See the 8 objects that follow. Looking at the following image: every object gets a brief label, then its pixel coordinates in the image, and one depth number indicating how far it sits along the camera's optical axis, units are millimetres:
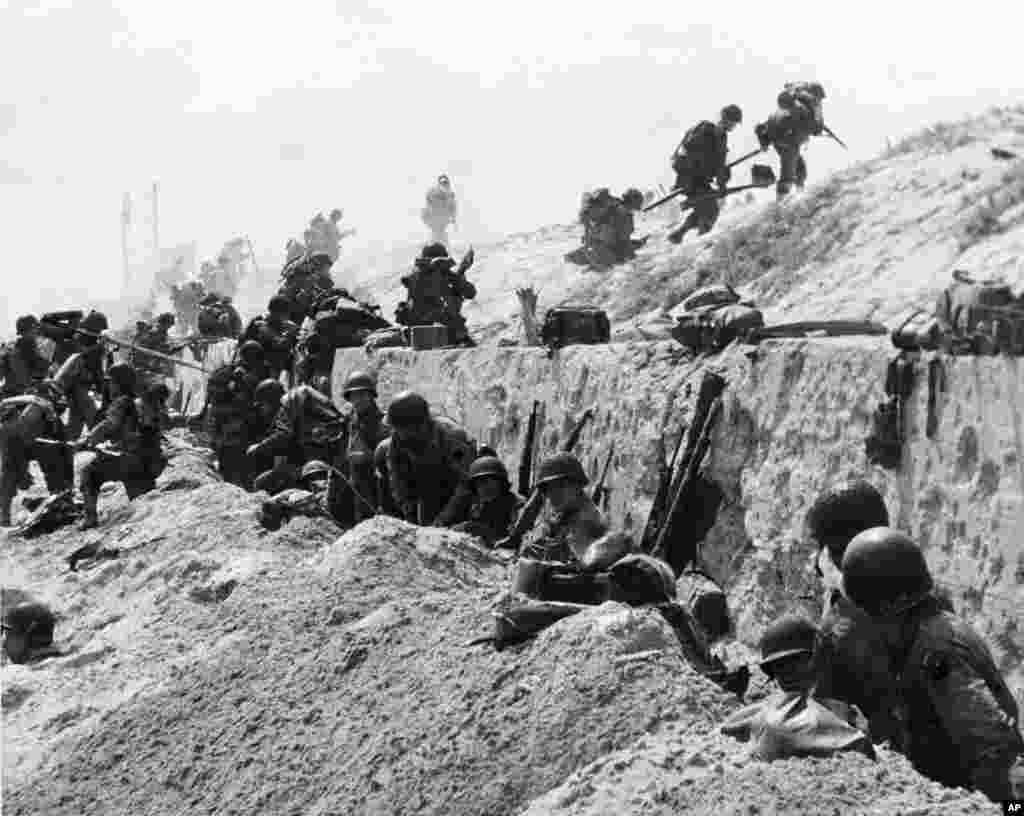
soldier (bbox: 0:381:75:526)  17094
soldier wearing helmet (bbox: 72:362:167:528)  15375
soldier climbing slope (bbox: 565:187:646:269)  29359
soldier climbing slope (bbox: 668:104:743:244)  25281
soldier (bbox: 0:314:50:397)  21141
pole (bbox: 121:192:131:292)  95188
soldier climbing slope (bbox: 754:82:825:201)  24578
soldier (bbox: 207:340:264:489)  16750
